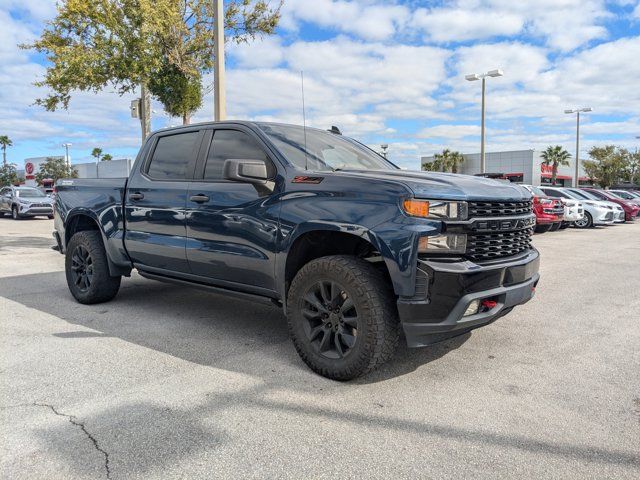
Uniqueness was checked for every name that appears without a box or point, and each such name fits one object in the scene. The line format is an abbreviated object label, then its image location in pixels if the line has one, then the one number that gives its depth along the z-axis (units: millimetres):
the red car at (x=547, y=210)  15773
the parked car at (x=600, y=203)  19422
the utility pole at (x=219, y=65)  8805
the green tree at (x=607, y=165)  56438
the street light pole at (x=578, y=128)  34156
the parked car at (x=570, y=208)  18281
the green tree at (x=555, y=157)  56138
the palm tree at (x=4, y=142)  84812
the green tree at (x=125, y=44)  9711
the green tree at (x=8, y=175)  62591
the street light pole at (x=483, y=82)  21264
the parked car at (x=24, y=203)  21953
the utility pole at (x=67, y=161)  60175
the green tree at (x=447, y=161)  61031
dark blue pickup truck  3301
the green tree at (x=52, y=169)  59156
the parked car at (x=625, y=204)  22812
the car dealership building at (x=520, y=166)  56906
